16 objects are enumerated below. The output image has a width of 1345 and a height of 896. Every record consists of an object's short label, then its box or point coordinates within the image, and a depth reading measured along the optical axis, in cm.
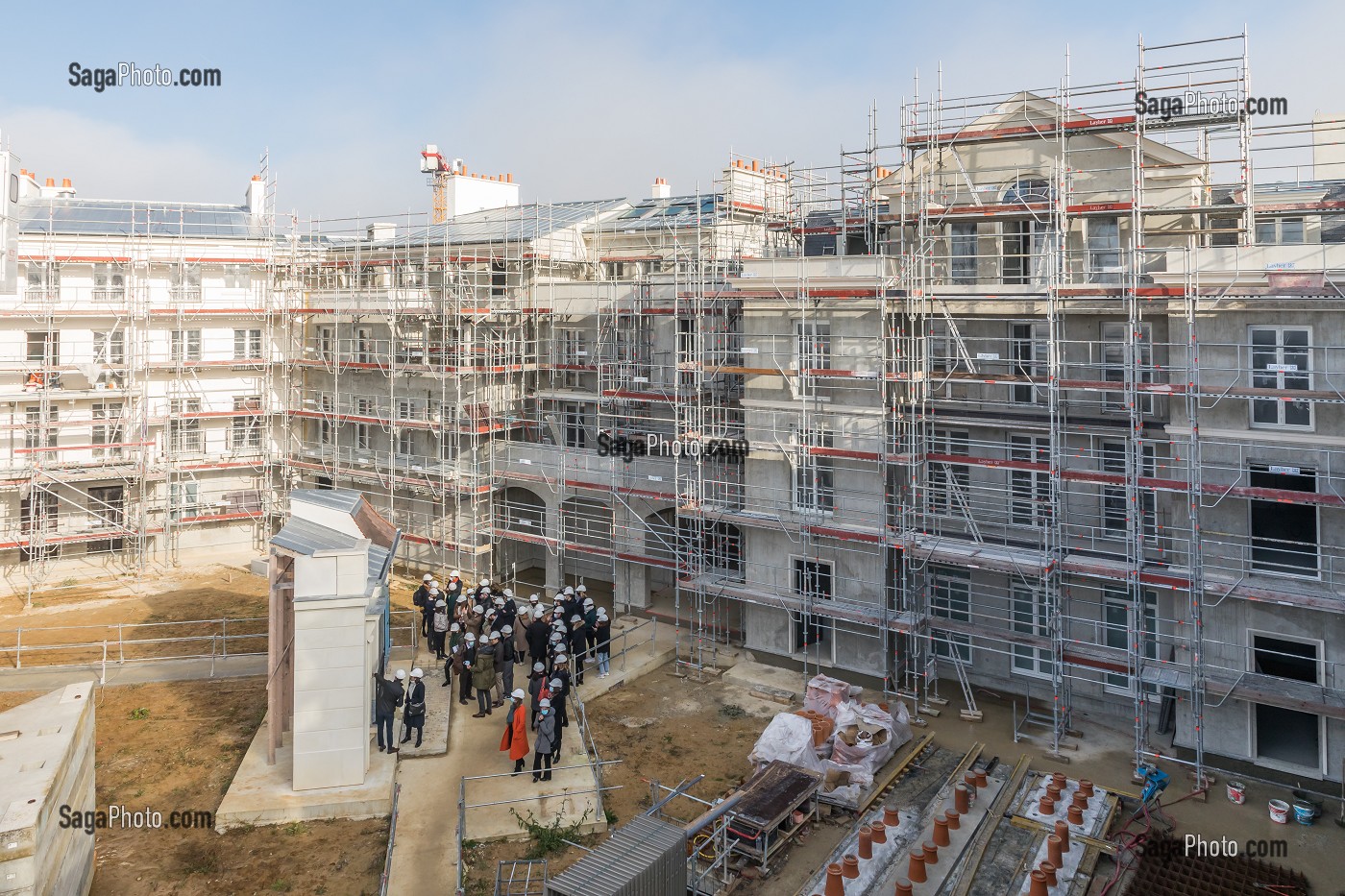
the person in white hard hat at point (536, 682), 1775
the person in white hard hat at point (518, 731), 1659
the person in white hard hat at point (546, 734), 1587
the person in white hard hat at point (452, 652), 2000
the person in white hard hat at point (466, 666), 1950
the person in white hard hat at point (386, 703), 1683
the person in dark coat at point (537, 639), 2017
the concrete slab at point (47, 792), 932
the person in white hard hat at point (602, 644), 2147
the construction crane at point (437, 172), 4890
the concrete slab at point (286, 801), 1509
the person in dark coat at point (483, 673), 1873
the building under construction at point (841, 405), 1702
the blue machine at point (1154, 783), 1584
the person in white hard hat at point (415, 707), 1717
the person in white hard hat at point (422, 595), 2291
